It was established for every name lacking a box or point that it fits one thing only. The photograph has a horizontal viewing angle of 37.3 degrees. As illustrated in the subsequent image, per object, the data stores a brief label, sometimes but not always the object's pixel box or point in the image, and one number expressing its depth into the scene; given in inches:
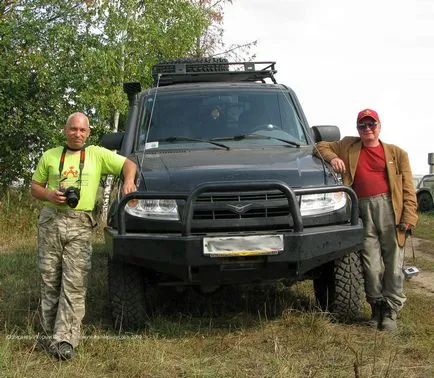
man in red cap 204.5
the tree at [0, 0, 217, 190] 466.9
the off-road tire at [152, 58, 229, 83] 292.4
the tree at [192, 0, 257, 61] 887.1
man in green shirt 178.7
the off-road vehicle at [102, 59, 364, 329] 171.3
